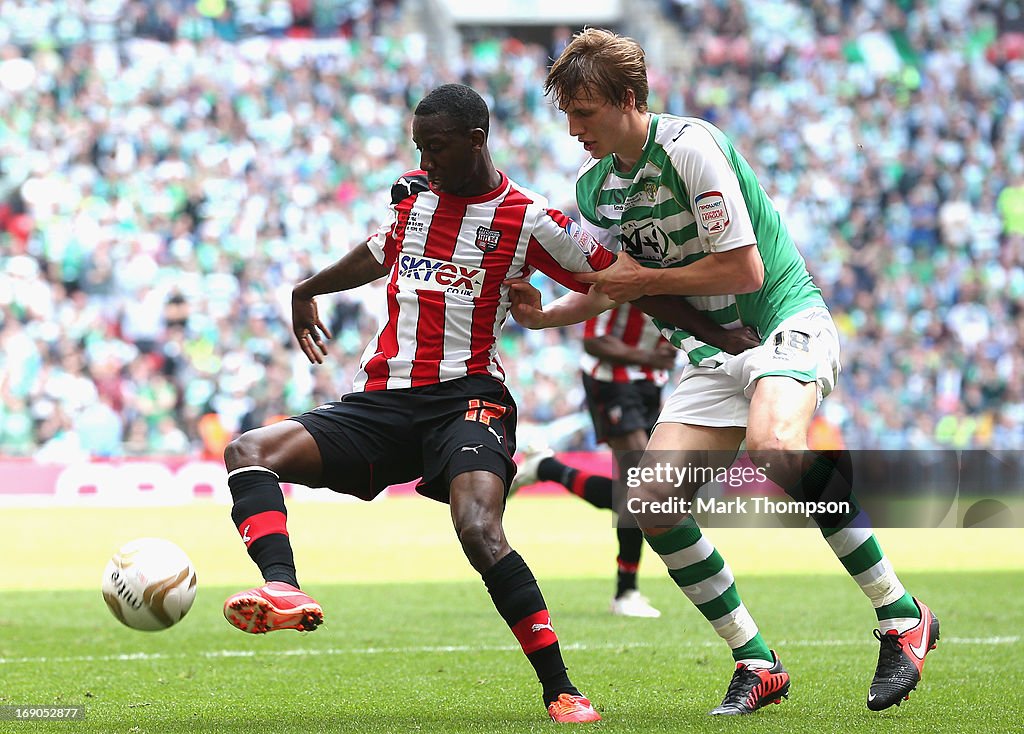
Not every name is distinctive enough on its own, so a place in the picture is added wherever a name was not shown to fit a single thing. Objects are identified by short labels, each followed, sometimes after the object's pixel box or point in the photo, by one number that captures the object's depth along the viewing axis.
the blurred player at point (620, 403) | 17.42
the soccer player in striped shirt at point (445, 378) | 10.07
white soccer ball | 10.04
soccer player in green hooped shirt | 10.40
